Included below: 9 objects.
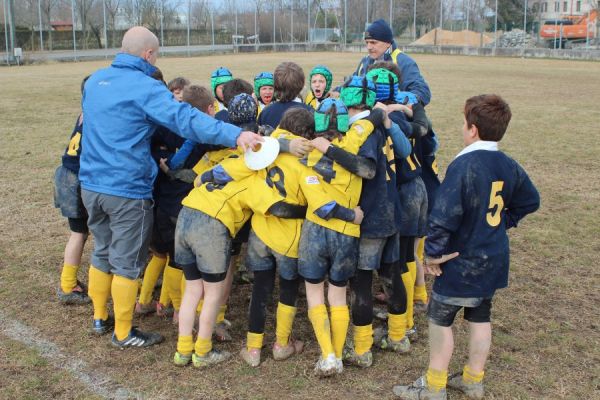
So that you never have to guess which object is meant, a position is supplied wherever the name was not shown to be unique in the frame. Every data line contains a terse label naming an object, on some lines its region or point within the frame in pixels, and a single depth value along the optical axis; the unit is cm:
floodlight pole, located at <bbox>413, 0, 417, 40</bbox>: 4627
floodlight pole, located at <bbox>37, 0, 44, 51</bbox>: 4473
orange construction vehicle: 4293
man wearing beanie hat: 556
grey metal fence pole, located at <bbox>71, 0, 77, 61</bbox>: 4491
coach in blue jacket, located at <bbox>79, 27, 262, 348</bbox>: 407
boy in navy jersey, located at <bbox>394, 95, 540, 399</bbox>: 351
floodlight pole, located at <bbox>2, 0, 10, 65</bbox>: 3750
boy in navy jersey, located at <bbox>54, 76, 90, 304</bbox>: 504
